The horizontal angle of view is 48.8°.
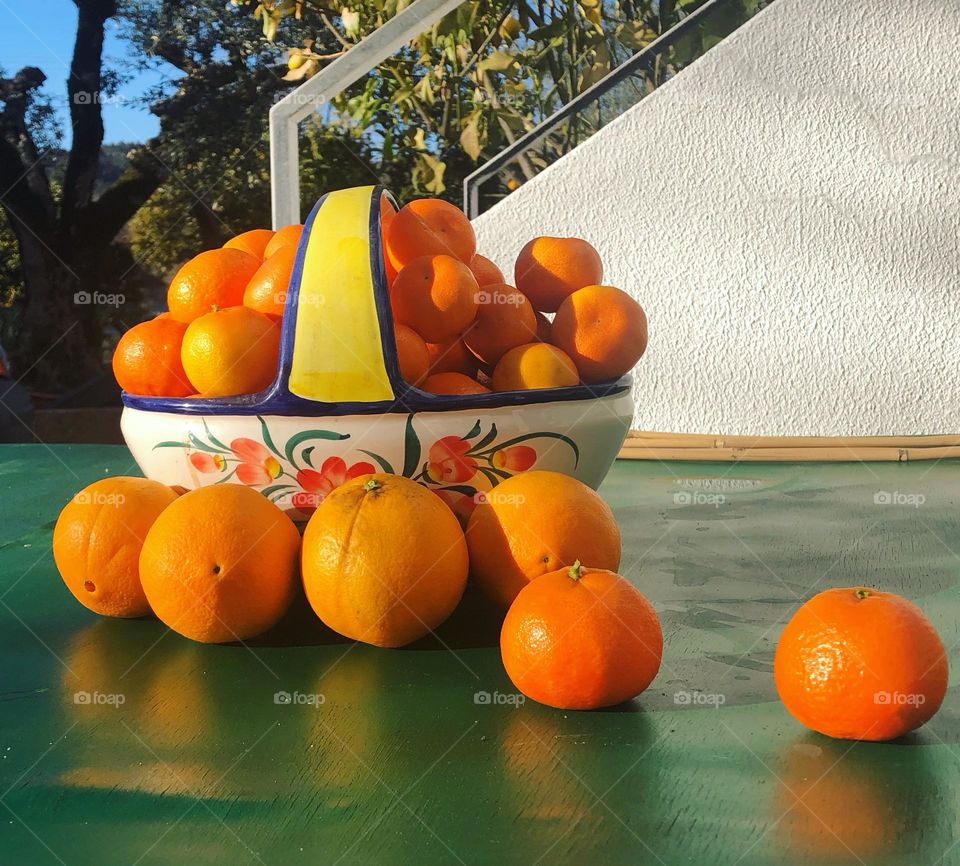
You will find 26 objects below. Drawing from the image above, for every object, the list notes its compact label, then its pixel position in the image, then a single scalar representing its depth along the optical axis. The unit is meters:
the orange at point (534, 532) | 0.80
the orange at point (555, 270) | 1.03
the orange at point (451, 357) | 0.97
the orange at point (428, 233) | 0.99
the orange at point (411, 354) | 0.89
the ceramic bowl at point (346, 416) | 0.86
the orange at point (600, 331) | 0.95
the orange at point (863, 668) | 0.62
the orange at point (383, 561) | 0.76
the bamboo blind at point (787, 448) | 1.55
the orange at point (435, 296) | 0.91
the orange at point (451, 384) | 0.91
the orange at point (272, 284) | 0.93
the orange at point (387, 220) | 1.01
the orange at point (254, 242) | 1.11
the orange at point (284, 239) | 1.02
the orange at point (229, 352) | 0.88
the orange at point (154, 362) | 0.96
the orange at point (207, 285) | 1.00
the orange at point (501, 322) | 0.95
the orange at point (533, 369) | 0.91
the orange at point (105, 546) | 0.85
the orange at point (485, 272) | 1.05
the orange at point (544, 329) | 0.99
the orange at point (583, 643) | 0.67
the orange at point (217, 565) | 0.78
